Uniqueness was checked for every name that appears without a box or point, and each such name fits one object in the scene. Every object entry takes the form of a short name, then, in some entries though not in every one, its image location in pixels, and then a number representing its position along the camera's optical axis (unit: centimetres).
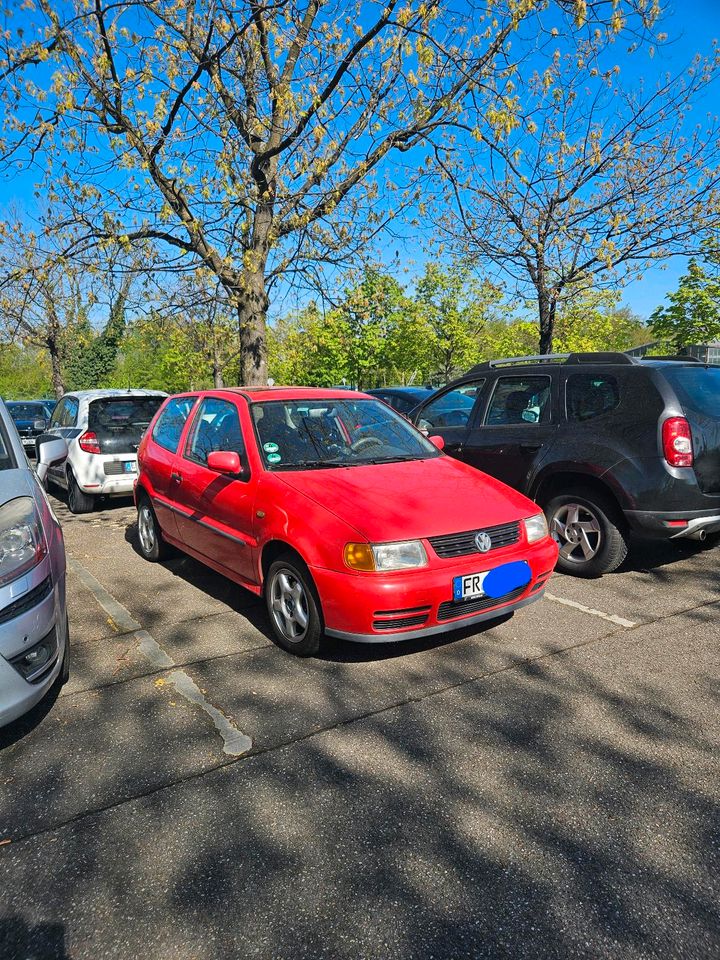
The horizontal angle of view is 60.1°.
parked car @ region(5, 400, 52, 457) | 1607
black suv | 460
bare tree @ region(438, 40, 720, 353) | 1019
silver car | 252
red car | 332
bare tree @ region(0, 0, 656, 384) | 730
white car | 791
